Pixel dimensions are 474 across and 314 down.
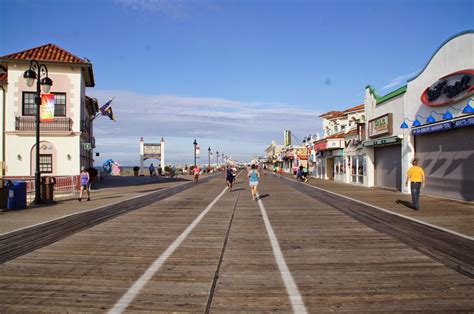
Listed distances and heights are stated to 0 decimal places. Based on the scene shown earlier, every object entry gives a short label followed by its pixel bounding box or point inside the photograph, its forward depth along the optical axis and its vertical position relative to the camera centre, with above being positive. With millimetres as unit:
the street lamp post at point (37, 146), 16531 +862
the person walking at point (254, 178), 17953 -603
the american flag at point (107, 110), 32156 +4714
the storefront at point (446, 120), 15641 +2033
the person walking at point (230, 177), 25359 -772
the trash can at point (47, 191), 17192 -1113
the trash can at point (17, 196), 14820 -1164
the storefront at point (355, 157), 29516 +655
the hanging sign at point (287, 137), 87812 +6474
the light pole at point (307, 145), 53016 +2838
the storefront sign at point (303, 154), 56125 +1632
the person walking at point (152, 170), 46594 -524
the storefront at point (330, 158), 36781 +729
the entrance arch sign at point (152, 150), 64000 +2633
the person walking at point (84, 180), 17891 -651
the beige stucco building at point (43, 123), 25391 +3116
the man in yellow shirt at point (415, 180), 13664 -561
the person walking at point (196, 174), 36750 -817
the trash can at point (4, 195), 14555 -1093
